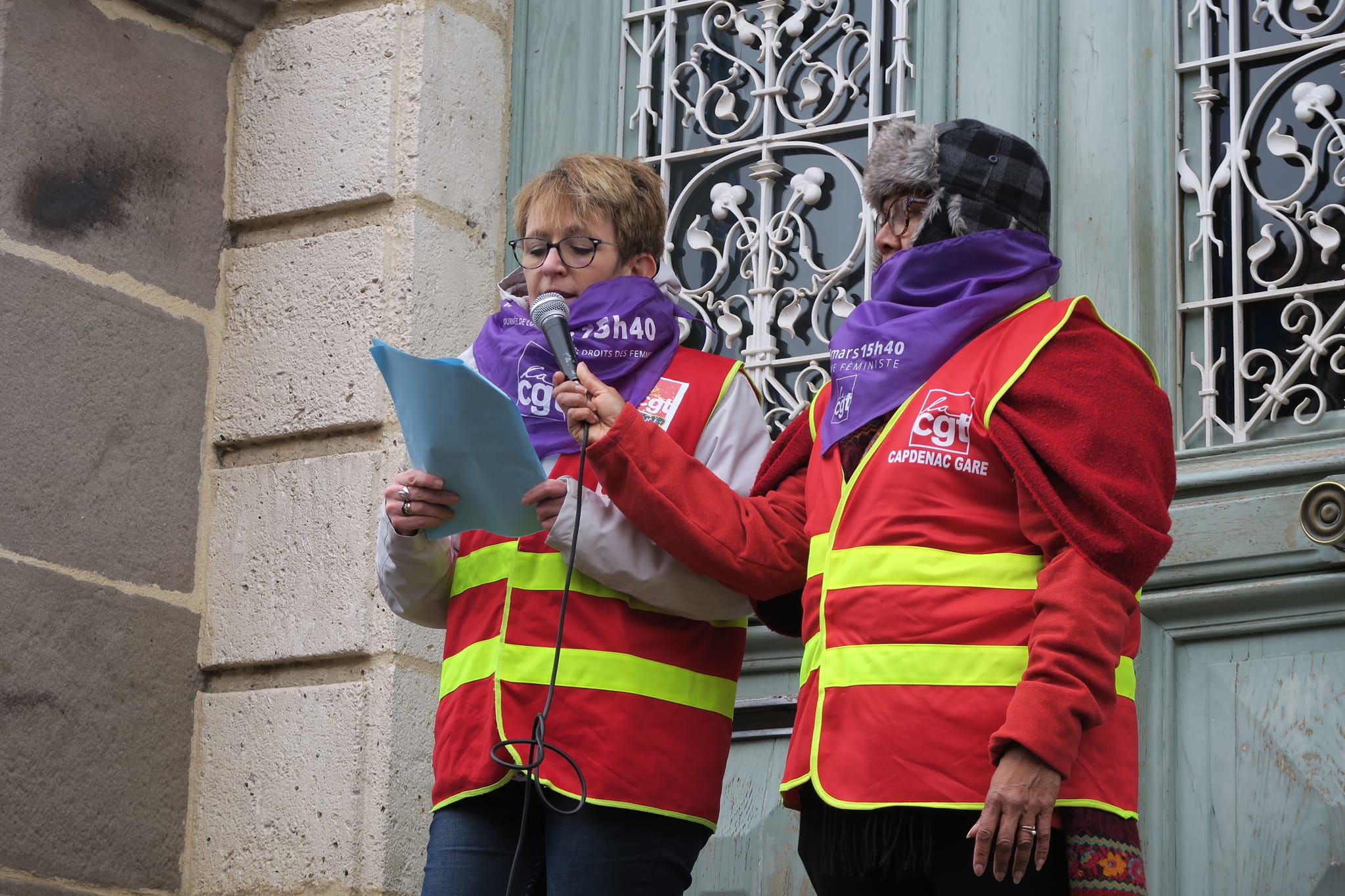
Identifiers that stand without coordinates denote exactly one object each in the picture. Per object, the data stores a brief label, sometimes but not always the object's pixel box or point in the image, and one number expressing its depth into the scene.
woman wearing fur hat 4.85
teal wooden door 6.43
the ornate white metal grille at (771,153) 7.76
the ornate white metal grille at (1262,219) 6.71
